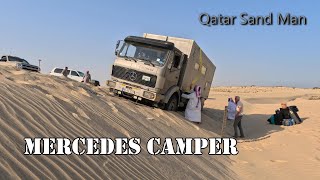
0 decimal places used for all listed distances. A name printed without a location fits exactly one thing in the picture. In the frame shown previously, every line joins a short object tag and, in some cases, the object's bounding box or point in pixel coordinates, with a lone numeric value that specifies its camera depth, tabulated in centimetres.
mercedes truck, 878
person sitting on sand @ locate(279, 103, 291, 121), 1111
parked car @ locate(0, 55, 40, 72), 1550
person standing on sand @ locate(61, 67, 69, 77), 1646
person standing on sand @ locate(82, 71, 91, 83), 1536
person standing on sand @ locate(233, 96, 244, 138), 930
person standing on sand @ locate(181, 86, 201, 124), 916
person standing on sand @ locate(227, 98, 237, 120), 1042
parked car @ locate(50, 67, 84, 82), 1750
